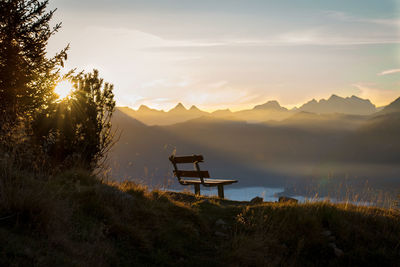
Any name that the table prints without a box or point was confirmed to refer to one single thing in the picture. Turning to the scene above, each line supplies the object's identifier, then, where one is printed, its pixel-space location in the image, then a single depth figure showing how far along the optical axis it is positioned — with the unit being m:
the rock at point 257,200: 10.71
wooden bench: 11.21
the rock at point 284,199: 10.43
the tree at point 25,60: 9.30
